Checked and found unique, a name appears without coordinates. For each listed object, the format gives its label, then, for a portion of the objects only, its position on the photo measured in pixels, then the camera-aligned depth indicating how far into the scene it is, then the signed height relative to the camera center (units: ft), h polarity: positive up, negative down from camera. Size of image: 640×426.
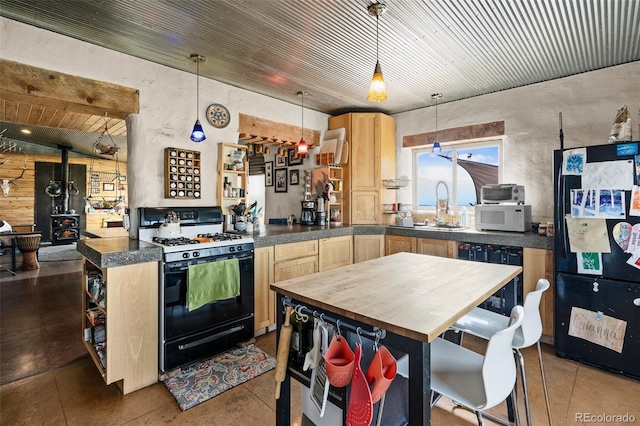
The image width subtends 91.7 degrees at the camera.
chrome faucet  13.53 +0.51
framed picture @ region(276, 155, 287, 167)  16.52 +2.74
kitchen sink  11.69 -0.63
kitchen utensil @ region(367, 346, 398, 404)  3.62 -1.93
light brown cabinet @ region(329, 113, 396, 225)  14.32 +2.01
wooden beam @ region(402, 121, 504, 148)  12.27 +3.30
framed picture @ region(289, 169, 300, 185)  15.88 +1.82
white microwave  10.05 -0.18
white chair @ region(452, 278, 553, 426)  5.10 -2.14
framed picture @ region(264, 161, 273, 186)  17.40 +2.18
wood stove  27.14 -1.49
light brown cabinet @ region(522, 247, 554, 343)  9.11 -1.88
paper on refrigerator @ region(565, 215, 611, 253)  7.74 -0.60
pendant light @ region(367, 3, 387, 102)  6.32 +2.63
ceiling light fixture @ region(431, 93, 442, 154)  12.70 +2.71
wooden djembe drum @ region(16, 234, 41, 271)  18.48 -2.25
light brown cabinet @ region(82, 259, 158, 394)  6.77 -2.63
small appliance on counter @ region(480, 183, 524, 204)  10.53 +0.63
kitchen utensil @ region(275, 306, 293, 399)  4.52 -2.05
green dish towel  7.66 -1.83
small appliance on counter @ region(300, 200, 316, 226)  13.99 -0.07
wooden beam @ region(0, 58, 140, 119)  7.41 +3.13
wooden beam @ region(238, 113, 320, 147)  12.00 +3.40
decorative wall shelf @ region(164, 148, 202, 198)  9.86 +1.24
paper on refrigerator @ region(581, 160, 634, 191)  7.44 +0.91
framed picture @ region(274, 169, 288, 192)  16.51 +1.72
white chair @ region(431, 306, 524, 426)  3.82 -2.33
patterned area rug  6.85 -4.00
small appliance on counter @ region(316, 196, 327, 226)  13.93 -0.07
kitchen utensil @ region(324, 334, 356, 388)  3.81 -1.91
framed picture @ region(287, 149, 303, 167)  15.60 +2.72
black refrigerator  7.43 -1.24
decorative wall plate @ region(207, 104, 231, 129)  10.90 +3.44
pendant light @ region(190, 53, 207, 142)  9.27 +2.59
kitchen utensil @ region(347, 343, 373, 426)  3.56 -2.21
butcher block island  3.51 -1.26
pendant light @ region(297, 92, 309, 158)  12.16 +2.53
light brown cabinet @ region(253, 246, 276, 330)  9.58 -2.42
